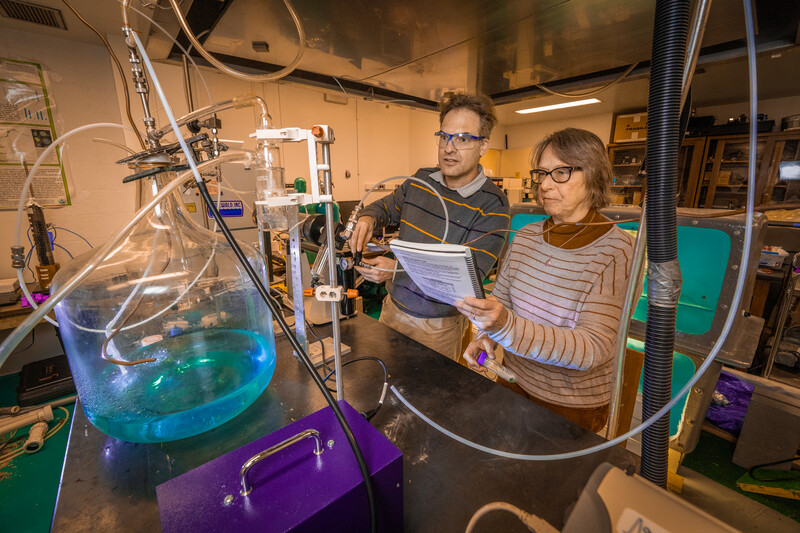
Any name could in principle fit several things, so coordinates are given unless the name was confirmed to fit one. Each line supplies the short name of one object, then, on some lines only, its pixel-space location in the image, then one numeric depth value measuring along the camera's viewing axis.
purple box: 0.39
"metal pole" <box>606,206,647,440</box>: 0.50
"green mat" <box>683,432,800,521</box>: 1.52
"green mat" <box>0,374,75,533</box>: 1.35
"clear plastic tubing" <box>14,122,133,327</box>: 0.61
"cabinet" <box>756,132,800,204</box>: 4.04
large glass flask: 0.62
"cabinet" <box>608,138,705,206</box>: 4.69
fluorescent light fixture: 4.15
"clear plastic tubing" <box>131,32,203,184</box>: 0.47
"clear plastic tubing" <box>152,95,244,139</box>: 0.62
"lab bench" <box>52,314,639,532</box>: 0.52
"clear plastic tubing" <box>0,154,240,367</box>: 0.40
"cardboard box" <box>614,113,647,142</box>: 4.91
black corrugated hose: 0.39
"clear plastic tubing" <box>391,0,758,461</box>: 0.38
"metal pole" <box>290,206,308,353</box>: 0.74
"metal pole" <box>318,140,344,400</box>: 0.58
